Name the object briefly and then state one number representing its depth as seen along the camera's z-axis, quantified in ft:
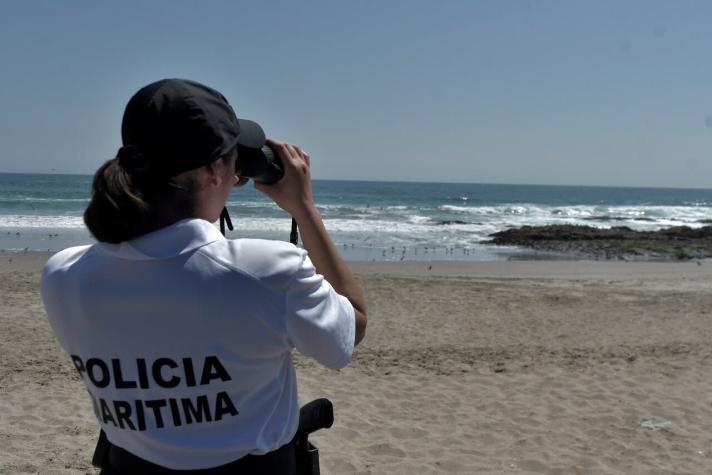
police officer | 3.99
